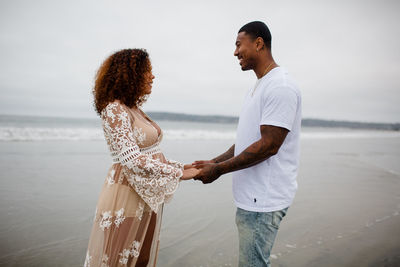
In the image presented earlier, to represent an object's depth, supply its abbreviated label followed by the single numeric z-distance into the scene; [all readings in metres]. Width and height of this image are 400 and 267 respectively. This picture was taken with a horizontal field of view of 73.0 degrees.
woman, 2.04
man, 1.85
